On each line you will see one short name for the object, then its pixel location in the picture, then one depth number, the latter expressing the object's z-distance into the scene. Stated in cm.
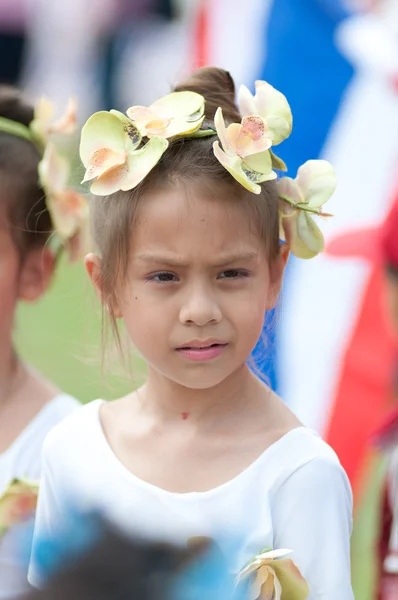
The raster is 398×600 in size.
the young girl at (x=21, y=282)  284
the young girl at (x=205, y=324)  256
